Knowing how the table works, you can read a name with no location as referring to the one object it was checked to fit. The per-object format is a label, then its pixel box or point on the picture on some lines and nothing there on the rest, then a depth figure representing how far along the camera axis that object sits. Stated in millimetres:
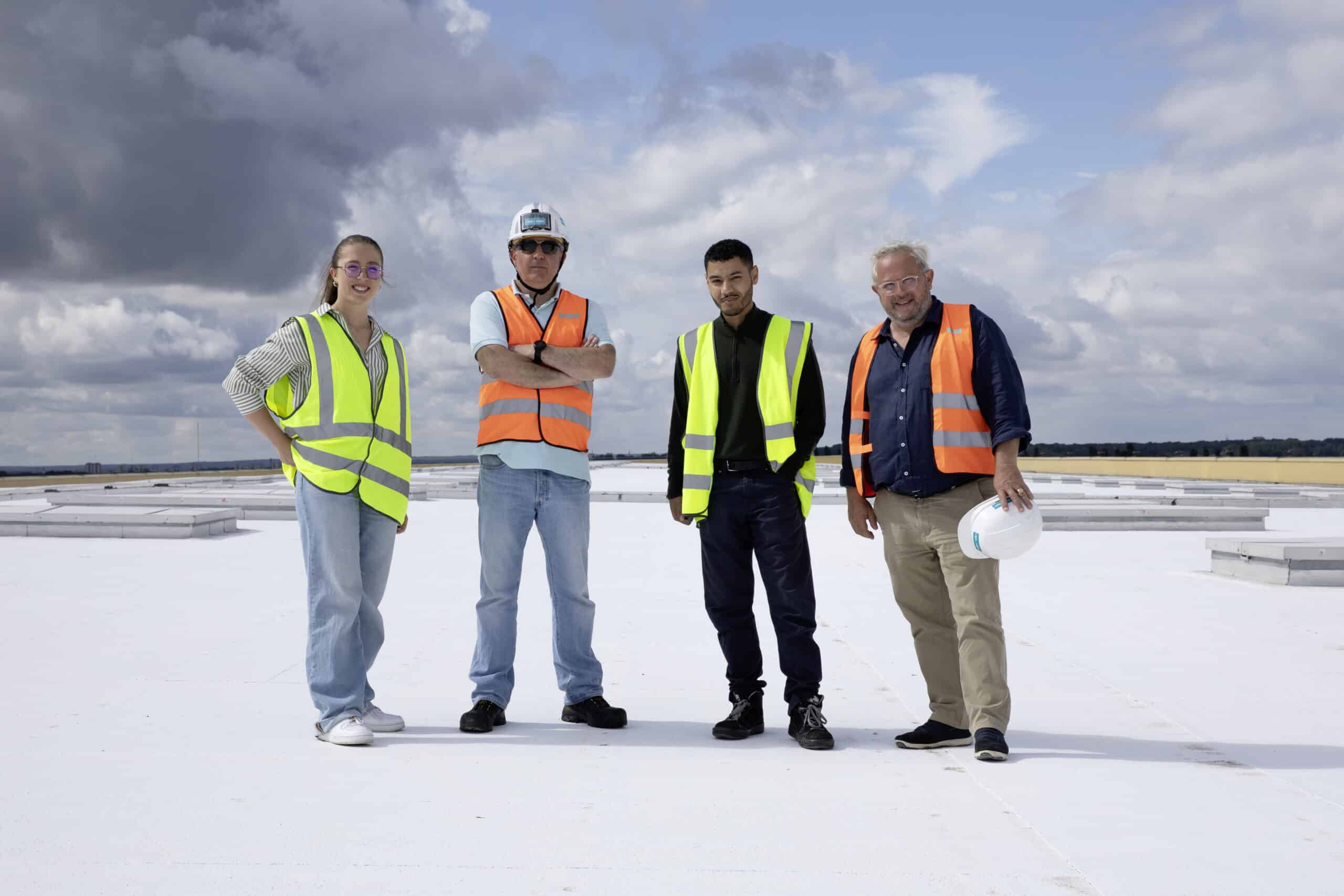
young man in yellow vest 4059
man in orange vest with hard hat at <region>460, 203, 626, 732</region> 4172
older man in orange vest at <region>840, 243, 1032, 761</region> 3871
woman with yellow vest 3998
